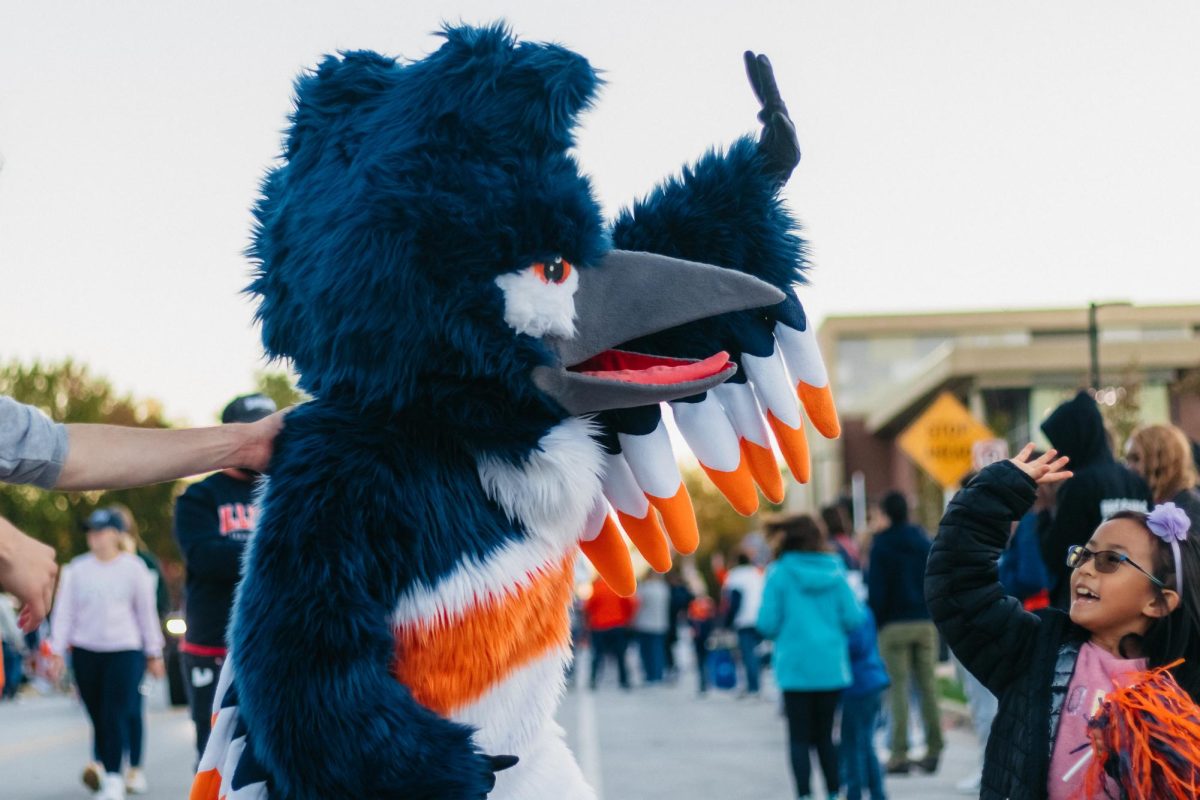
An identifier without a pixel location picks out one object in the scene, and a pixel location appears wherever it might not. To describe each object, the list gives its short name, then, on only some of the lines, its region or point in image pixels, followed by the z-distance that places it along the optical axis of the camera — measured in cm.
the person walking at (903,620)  941
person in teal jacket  770
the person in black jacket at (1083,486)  583
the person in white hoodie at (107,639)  850
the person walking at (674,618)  2350
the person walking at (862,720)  802
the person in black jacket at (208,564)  577
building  3341
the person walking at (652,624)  2077
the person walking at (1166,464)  607
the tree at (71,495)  4103
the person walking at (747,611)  1708
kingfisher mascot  278
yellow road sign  1457
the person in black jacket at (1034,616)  338
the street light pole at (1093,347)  1722
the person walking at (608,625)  2045
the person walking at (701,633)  1912
